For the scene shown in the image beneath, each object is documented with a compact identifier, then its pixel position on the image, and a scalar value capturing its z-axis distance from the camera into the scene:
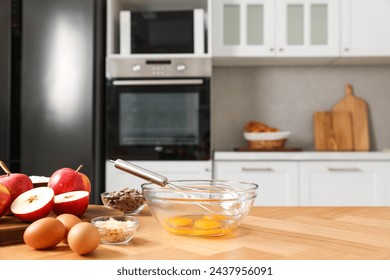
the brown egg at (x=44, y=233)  0.80
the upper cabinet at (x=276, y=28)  3.11
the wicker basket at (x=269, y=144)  3.16
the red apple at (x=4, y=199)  0.96
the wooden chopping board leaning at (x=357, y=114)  3.36
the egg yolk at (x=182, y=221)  0.94
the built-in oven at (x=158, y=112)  2.99
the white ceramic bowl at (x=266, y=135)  3.16
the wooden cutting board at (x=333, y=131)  3.35
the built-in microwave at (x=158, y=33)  3.01
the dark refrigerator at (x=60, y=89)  2.90
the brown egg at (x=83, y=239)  0.78
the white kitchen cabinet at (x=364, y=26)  3.10
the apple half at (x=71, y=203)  1.03
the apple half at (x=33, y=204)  0.95
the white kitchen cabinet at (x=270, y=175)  2.93
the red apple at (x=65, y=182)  1.08
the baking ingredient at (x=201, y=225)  0.93
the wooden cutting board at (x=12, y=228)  0.89
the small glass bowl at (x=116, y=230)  0.86
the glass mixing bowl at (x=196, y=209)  0.92
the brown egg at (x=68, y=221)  0.85
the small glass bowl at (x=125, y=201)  1.13
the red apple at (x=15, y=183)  1.01
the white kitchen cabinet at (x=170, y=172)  2.94
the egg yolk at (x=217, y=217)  0.93
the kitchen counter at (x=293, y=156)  2.92
